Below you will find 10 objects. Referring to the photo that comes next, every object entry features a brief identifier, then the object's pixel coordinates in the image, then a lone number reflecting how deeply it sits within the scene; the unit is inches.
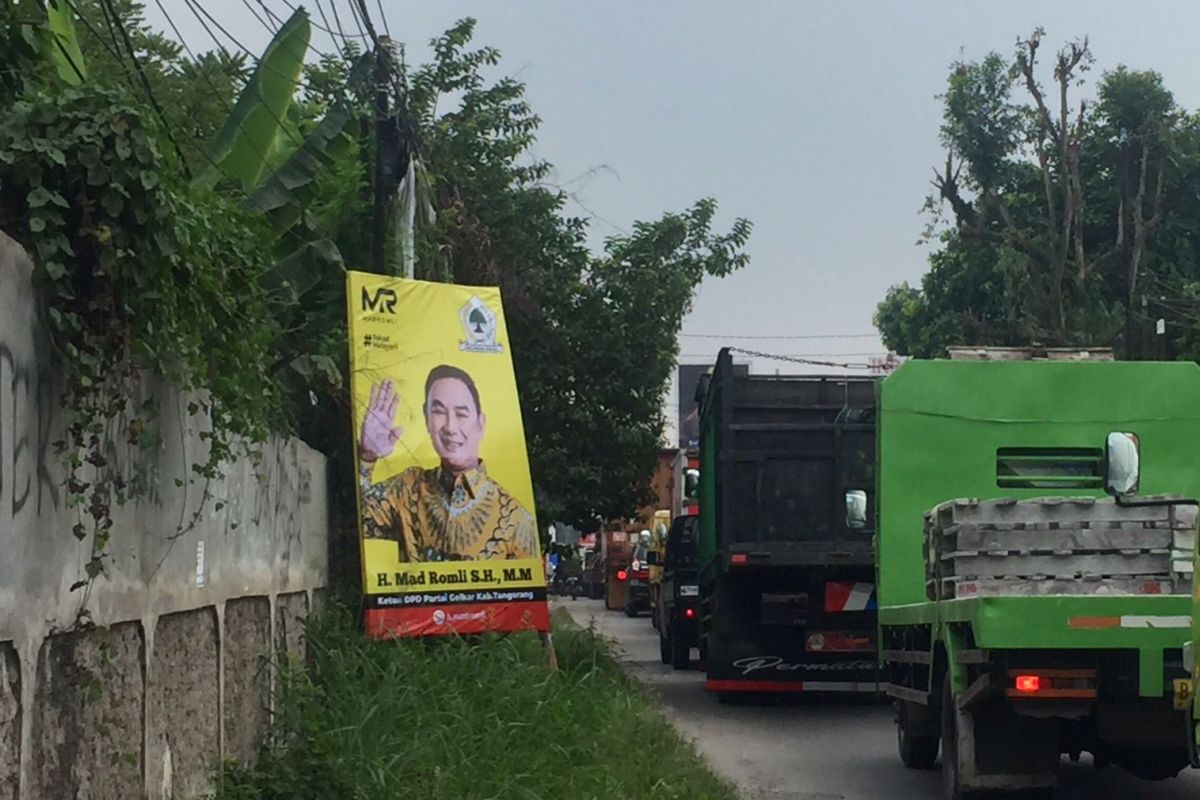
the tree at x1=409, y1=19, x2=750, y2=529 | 861.2
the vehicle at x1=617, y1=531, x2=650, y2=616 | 1780.3
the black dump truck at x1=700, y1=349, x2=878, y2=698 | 658.8
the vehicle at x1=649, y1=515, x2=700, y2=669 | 932.0
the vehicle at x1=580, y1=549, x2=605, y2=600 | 2501.0
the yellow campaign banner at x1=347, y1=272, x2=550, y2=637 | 509.4
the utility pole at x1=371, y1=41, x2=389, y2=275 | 590.6
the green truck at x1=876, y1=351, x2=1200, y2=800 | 362.6
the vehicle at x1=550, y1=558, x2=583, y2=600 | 2342.5
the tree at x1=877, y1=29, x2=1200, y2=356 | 1588.3
